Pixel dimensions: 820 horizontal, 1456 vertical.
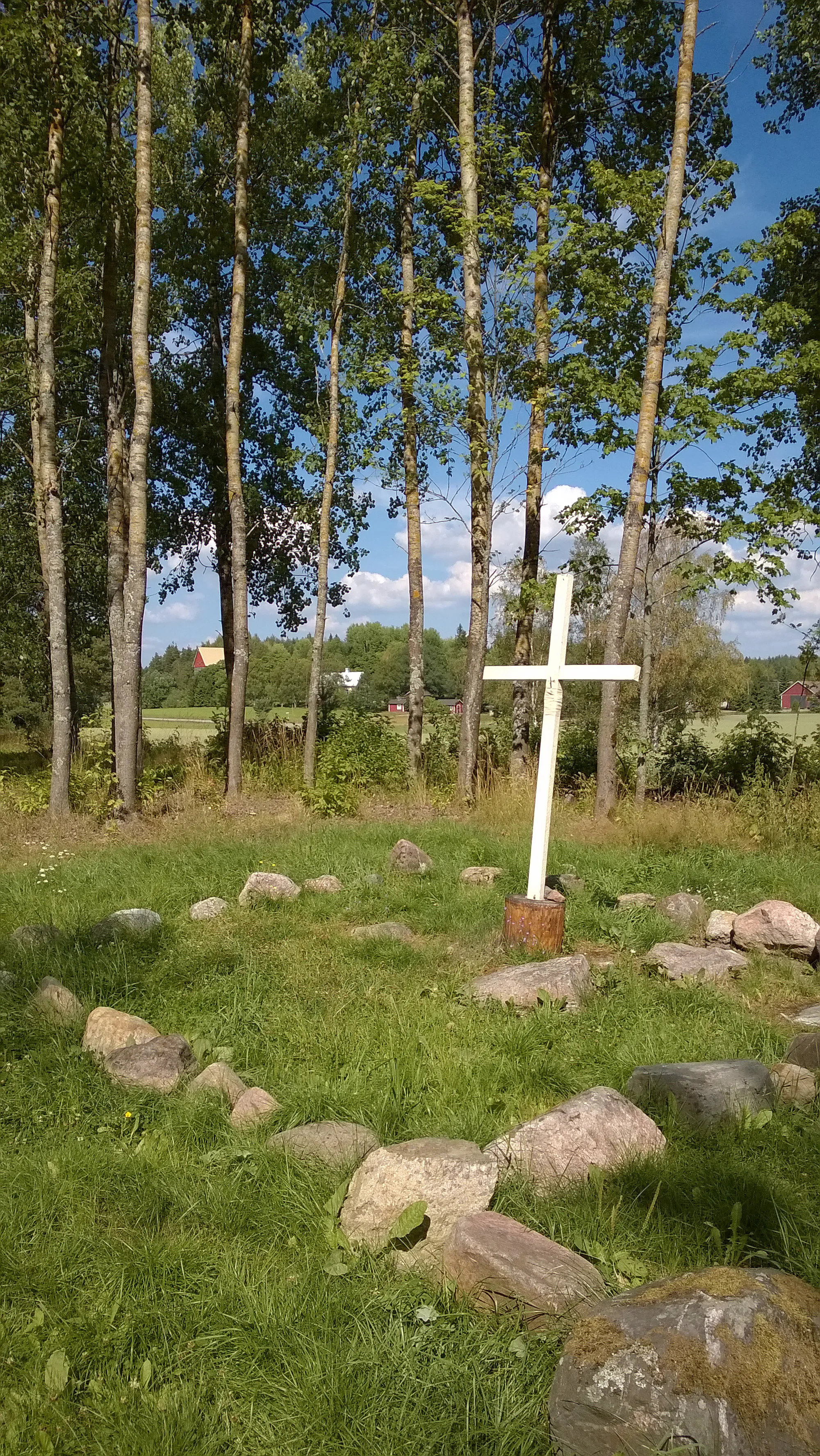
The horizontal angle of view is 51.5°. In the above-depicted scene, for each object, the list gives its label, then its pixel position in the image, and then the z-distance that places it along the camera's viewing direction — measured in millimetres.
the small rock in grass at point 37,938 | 5391
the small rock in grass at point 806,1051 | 3912
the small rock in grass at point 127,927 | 5660
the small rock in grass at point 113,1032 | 4129
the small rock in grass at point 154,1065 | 3797
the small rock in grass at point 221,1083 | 3736
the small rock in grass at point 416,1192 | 2809
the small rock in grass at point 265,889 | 6730
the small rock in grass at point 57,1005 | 4406
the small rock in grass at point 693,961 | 5277
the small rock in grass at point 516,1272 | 2348
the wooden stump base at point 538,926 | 5609
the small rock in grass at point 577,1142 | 3059
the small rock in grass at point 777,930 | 5695
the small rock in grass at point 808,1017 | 4574
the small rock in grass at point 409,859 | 7812
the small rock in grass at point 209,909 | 6359
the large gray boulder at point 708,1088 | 3418
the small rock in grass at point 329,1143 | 3168
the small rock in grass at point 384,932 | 5812
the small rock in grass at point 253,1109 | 3492
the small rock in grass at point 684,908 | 6320
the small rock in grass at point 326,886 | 7055
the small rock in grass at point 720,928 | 6020
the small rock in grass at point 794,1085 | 3623
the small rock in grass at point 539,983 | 4727
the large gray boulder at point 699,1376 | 1819
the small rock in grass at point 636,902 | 6637
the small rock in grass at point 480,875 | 7430
